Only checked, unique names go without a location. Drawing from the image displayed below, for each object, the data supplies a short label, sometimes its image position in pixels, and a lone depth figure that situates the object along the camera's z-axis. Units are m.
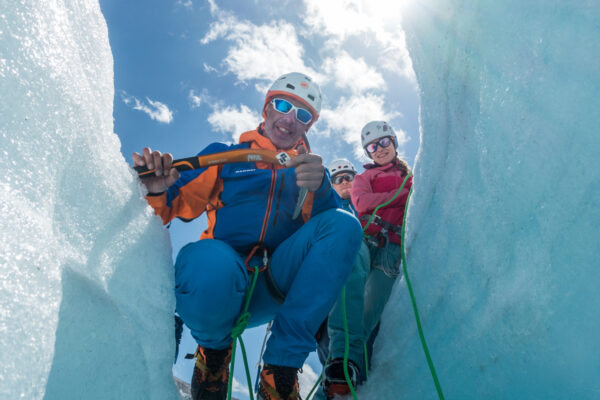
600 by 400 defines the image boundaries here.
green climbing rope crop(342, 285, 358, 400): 1.65
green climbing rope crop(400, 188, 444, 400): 1.29
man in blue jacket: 1.48
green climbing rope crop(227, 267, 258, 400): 1.58
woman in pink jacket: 1.95
